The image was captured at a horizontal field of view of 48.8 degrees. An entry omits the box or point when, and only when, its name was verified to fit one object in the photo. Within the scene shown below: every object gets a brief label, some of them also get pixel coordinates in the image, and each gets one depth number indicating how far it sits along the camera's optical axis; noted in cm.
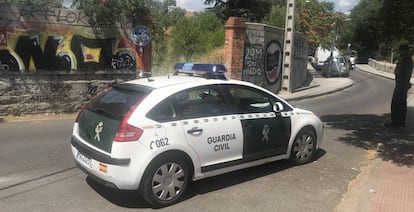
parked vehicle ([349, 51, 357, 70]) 5125
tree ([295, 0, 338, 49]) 4388
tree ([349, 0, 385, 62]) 6656
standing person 1032
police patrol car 507
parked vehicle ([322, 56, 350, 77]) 3534
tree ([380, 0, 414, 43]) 881
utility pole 2038
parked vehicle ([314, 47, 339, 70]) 5462
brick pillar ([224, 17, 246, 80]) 1728
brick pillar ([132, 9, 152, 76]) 1359
